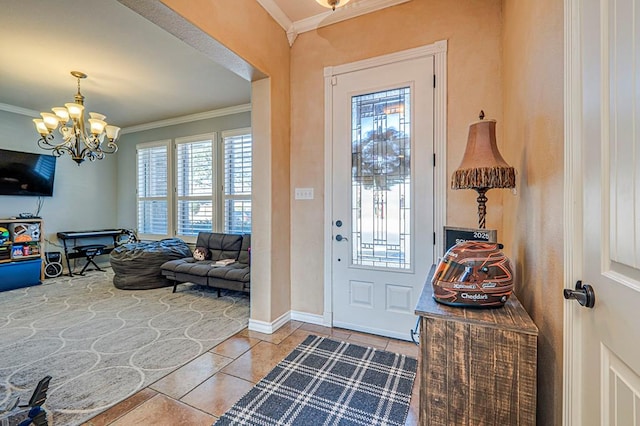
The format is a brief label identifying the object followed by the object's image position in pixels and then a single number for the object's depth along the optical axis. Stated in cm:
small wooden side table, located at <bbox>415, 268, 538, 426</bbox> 100
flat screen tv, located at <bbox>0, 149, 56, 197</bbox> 445
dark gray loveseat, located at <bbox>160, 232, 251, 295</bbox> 360
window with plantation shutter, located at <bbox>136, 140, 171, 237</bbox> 558
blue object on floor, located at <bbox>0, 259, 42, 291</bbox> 413
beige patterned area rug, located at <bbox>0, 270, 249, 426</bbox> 183
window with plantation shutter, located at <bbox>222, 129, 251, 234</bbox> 476
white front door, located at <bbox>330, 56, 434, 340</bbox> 242
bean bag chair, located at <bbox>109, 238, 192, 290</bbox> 413
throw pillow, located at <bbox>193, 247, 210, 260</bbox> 438
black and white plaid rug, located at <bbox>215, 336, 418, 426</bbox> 161
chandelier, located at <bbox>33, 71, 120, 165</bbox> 334
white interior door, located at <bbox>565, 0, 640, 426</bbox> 69
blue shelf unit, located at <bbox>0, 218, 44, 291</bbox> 419
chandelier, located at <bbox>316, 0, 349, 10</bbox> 191
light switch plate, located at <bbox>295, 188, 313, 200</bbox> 288
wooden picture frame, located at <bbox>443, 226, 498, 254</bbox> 151
